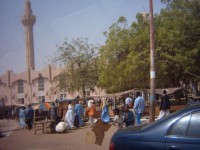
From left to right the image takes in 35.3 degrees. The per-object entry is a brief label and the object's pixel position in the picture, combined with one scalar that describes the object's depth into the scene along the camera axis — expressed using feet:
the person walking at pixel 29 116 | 59.57
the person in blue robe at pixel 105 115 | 45.25
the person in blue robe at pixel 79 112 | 57.37
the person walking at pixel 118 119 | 31.86
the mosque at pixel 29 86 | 179.63
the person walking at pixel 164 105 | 44.60
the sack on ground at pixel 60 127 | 48.48
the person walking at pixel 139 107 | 45.70
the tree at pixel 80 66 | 121.39
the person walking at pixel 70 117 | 55.11
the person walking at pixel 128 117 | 31.76
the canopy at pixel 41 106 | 76.69
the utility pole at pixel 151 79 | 41.32
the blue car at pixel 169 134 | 13.50
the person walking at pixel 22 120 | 67.21
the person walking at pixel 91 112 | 55.11
